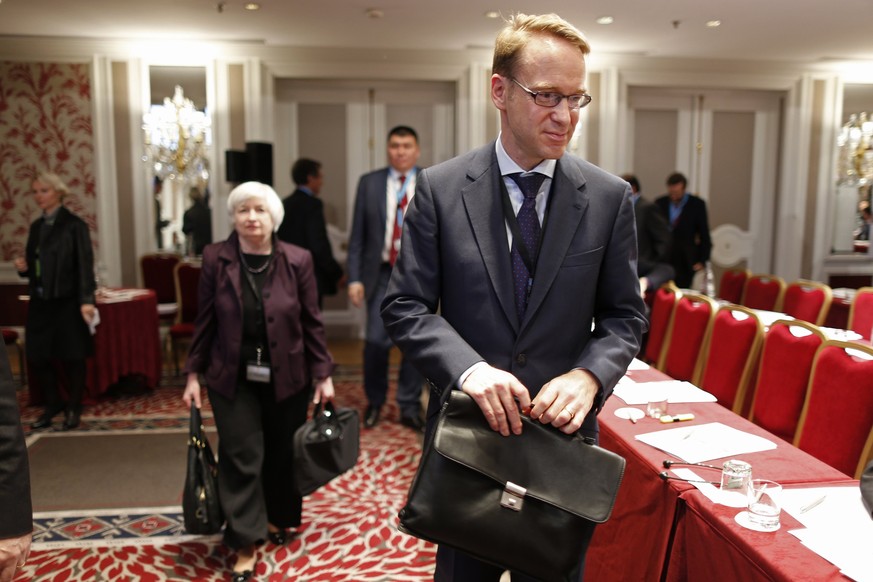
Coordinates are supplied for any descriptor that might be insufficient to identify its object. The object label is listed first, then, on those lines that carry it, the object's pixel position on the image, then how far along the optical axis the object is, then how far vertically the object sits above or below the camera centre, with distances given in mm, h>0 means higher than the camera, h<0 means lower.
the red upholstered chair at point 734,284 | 5949 -718
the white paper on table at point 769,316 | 4059 -695
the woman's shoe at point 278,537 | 3011 -1448
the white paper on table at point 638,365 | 2950 -698
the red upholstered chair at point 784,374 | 2723 -690
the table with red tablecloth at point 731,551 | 1358 -722
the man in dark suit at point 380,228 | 4328 -191
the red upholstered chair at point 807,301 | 4629 -685
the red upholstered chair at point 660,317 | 4113 -694
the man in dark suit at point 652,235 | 5367 -276
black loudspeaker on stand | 6062 +281
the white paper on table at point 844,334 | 3685 -713
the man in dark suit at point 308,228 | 5215 -233
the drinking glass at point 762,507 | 1505 -661
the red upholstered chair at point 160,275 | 6562 -737
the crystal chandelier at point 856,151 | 7741 +534
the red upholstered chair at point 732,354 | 3105 -699
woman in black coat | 4402 -574
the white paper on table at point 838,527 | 1370 -697
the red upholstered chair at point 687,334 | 3580 -700
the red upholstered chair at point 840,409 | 2301 -704
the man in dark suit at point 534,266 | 1322 -134
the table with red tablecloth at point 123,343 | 4996 -1075
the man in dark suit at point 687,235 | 6824 -351
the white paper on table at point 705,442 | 1967 -701
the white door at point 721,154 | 7836 +504
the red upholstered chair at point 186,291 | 5965 -807
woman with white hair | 2664 -601
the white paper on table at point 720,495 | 1645 -701
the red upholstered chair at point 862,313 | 4070 -655
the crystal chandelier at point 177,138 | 6770 +553
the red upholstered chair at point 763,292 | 5340 -711
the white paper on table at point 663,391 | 2484 -695
